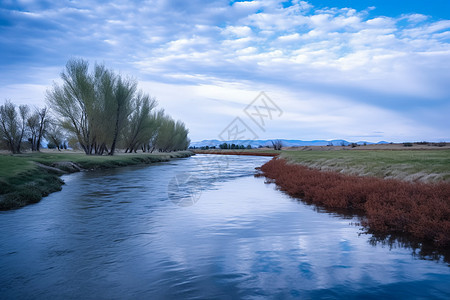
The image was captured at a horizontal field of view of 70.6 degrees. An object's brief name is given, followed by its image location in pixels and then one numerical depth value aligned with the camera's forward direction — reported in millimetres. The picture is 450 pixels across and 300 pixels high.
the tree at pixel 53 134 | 63719
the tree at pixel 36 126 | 56656
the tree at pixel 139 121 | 60625
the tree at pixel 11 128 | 49250
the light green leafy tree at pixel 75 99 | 43219
